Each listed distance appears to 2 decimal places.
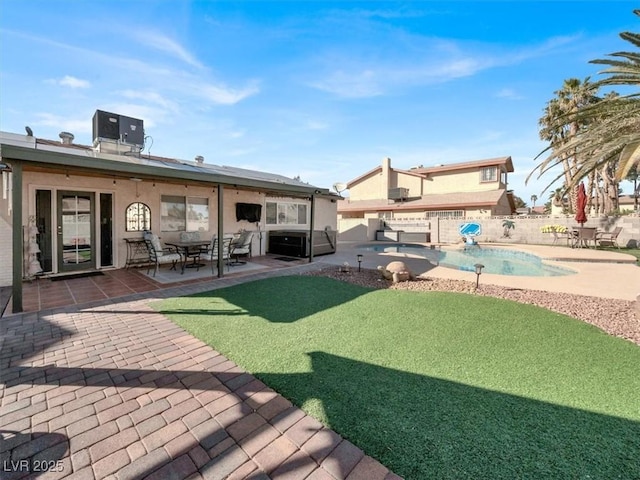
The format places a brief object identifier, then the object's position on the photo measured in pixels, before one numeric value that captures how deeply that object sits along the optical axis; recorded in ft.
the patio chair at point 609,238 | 49.14
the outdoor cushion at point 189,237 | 33.30
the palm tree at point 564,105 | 69.31
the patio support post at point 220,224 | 24.85
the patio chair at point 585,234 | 47.16
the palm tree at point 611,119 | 13.47
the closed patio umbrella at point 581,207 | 48.94
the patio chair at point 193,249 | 28.69
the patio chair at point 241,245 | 31.78
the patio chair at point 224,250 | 30.44
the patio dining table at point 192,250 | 27.78
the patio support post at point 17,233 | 15.25
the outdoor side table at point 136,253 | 29.86
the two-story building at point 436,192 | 75.25
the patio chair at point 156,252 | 25.98
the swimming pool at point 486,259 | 34.60
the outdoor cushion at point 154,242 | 25.94
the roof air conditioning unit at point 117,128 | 29.84
